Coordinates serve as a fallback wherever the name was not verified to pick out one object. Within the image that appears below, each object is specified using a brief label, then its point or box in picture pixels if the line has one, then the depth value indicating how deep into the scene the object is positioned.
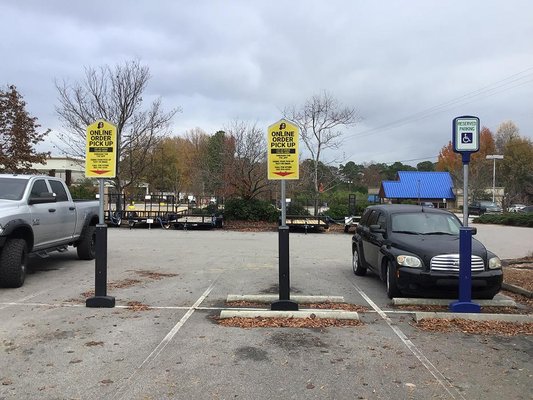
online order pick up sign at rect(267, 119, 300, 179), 7.18
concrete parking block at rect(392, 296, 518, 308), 7.60
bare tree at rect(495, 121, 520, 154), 81.93
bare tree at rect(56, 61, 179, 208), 27.89
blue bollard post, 6.87
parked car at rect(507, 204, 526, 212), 59.45
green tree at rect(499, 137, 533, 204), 65.50
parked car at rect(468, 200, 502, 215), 55.56
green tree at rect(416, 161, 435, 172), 114.51
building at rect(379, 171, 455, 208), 63.44
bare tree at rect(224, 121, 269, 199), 28.30
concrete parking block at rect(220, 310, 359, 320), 6.63
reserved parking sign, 7.19
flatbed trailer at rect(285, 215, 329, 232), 26.00
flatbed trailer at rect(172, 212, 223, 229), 25.95
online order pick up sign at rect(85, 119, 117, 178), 7.39
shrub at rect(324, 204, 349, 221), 29.62
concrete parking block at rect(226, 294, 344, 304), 7.74
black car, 7.42
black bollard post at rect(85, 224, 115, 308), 7.23
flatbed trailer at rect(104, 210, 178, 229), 26.25
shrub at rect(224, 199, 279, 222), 28.33
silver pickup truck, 8.45
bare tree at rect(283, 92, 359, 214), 30.08
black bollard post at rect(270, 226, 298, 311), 6.98
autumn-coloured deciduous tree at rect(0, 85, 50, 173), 23.02
